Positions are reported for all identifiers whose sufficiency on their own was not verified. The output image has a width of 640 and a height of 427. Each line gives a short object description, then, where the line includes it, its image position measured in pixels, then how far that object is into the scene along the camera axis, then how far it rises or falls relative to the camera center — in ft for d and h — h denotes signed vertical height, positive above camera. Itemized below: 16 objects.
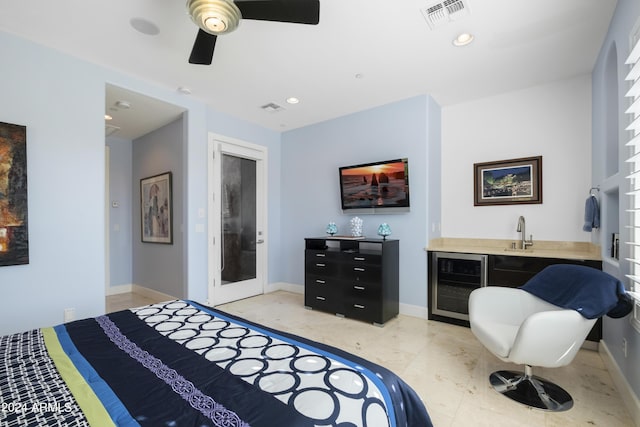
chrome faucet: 11.16 -1.00
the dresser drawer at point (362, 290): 11.31 -3.15
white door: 13.78 -0.36
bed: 3.05 -2.13
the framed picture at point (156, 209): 14.07 +0.19
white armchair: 6.07 -2.58
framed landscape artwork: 11.25 +1.19
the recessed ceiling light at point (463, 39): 8.13 +4.90
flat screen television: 12.32 +1.18
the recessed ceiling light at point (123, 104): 11.59 +4.38
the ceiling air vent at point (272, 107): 13.21 +4.84
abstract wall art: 7.88 +0.48
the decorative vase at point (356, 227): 13.20 -0.70
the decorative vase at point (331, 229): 13.87 -0.82
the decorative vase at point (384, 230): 12.38 -0.79
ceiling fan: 5.57 +4.00
